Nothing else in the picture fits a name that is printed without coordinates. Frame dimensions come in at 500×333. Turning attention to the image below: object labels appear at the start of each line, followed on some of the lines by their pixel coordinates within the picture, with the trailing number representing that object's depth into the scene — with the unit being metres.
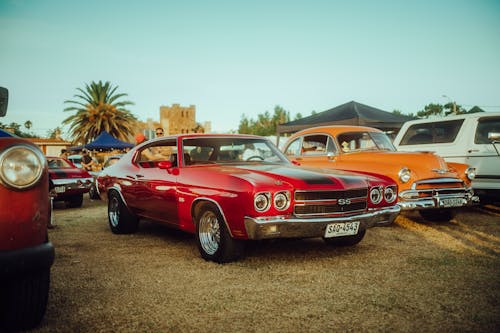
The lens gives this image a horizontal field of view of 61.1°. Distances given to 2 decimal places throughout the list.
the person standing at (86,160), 16.86
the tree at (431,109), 81.25
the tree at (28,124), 97.97
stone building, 78.12
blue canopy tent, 26.58
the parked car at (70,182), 10.13
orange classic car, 6.30
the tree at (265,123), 85.12
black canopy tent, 13.57
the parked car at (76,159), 24.44
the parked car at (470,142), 7.57
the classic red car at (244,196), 3.97
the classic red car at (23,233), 2.26
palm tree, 39.34
